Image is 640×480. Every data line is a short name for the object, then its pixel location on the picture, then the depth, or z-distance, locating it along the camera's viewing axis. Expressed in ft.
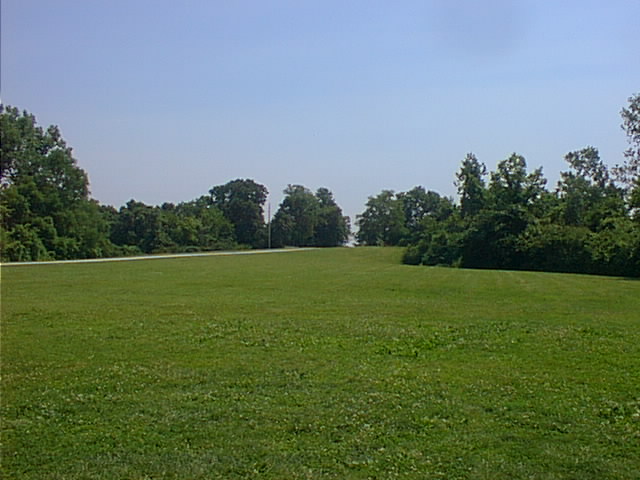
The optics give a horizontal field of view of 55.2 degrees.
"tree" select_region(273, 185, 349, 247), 332.39
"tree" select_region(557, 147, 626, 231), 155.73
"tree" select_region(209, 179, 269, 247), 318.53
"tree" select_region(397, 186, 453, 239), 374.32
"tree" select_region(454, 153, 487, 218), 194.18
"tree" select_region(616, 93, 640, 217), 119.34
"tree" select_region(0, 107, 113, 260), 164.14
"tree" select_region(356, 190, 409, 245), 353.51
